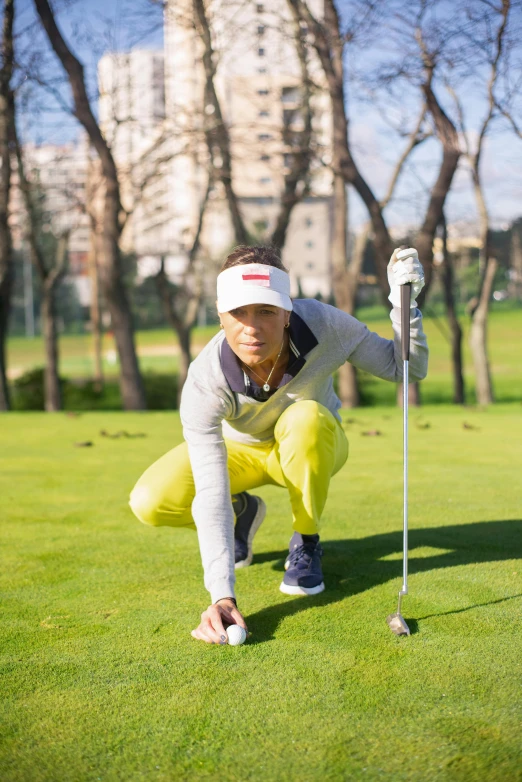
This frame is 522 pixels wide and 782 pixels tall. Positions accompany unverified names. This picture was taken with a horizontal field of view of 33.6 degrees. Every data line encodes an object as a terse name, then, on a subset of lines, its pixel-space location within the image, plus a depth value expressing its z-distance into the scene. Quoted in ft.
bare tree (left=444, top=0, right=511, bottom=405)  50.96
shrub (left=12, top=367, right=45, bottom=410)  67.46
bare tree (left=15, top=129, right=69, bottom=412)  59.16
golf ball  8.54
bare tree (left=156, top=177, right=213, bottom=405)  58.18
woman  9.27
